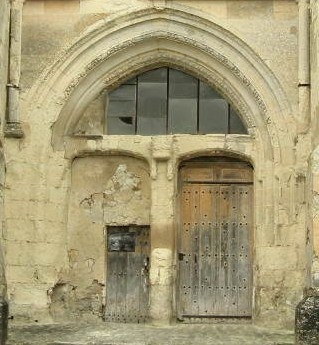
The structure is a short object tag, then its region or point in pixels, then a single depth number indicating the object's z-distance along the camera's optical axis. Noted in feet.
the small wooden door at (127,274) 31.24
